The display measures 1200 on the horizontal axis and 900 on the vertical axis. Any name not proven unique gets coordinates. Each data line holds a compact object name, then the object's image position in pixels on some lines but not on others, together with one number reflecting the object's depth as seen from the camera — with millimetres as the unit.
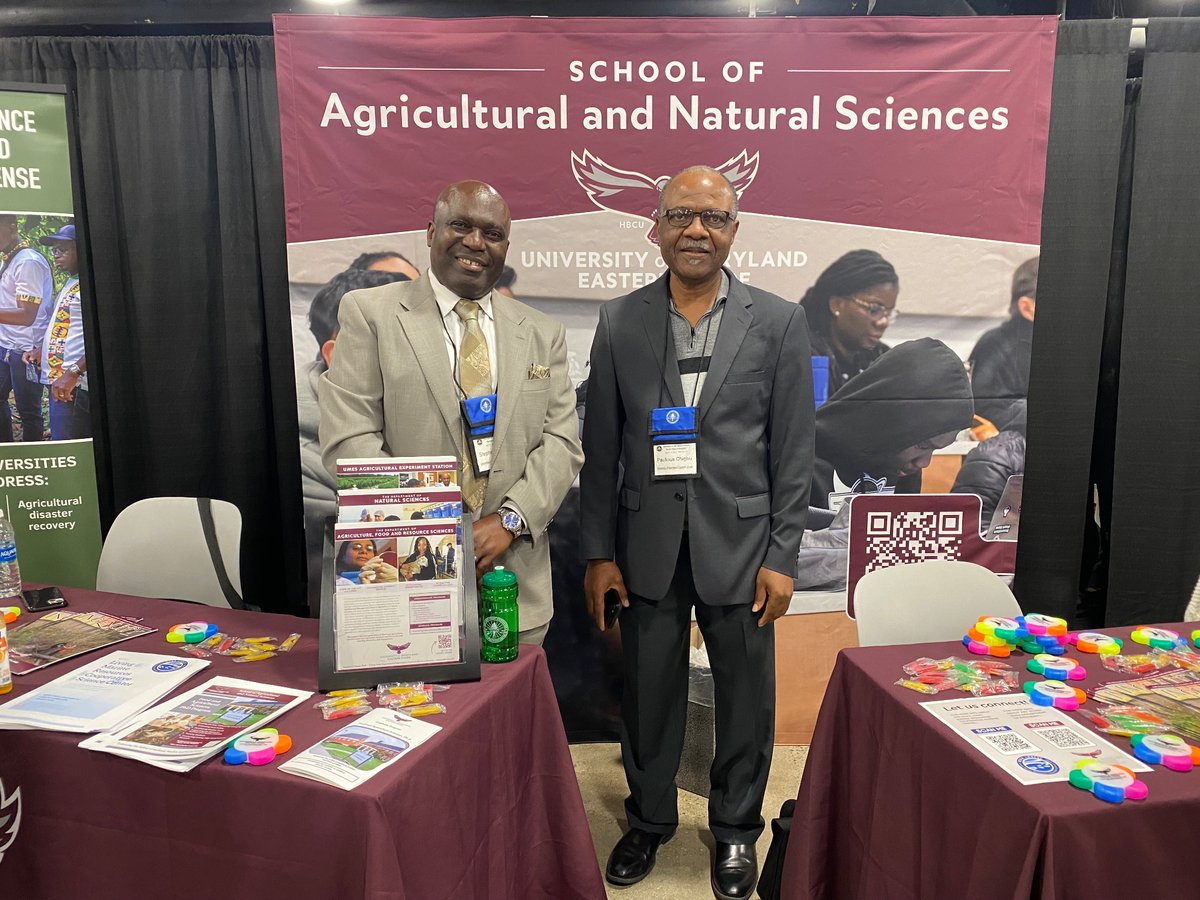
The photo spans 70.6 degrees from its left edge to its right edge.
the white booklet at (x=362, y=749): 1269
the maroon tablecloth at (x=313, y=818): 1264
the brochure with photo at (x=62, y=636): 1701
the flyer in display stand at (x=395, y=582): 1550
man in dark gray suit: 2111
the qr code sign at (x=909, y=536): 3061
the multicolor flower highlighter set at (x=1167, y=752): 1367
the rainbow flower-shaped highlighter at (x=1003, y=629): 1849
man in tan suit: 1981
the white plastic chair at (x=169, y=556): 2484
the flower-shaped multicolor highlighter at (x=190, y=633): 1799
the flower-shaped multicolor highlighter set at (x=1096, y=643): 1827
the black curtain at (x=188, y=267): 3027
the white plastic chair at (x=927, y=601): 2086
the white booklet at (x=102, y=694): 1433
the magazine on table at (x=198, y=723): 1322
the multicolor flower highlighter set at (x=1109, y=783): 1272
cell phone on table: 1987
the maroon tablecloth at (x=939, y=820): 1269
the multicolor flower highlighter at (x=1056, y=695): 1575
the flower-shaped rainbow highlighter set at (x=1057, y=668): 1698
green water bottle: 1663
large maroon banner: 2785
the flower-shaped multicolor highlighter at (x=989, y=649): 1811
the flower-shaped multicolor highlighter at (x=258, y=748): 1301
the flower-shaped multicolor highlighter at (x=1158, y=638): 1866
